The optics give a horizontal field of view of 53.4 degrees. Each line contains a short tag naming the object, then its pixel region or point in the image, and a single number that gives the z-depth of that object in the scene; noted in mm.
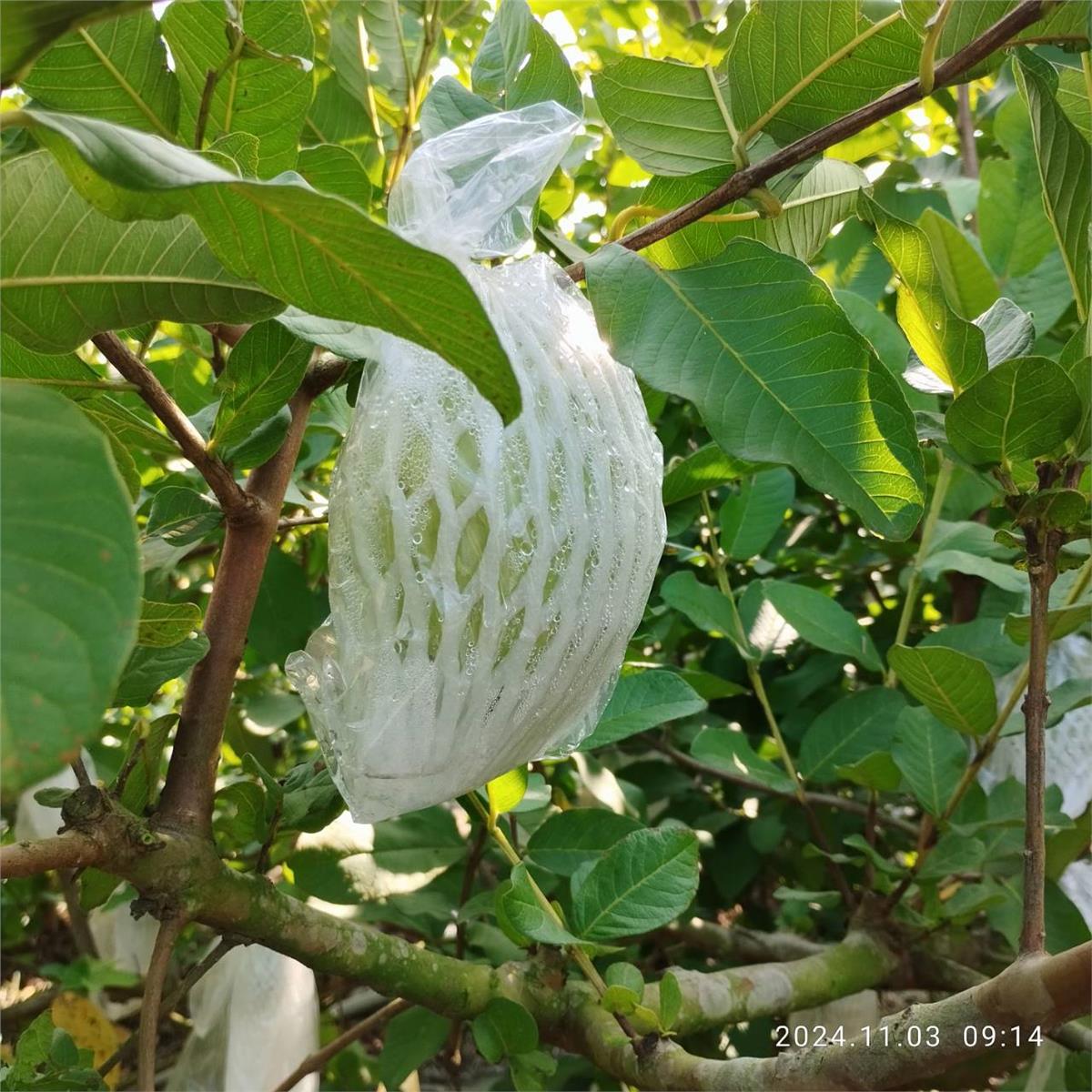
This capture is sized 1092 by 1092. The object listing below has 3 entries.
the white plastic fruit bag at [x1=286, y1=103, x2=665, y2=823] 512
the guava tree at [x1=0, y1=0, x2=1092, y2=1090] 430
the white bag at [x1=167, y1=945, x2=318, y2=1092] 952
